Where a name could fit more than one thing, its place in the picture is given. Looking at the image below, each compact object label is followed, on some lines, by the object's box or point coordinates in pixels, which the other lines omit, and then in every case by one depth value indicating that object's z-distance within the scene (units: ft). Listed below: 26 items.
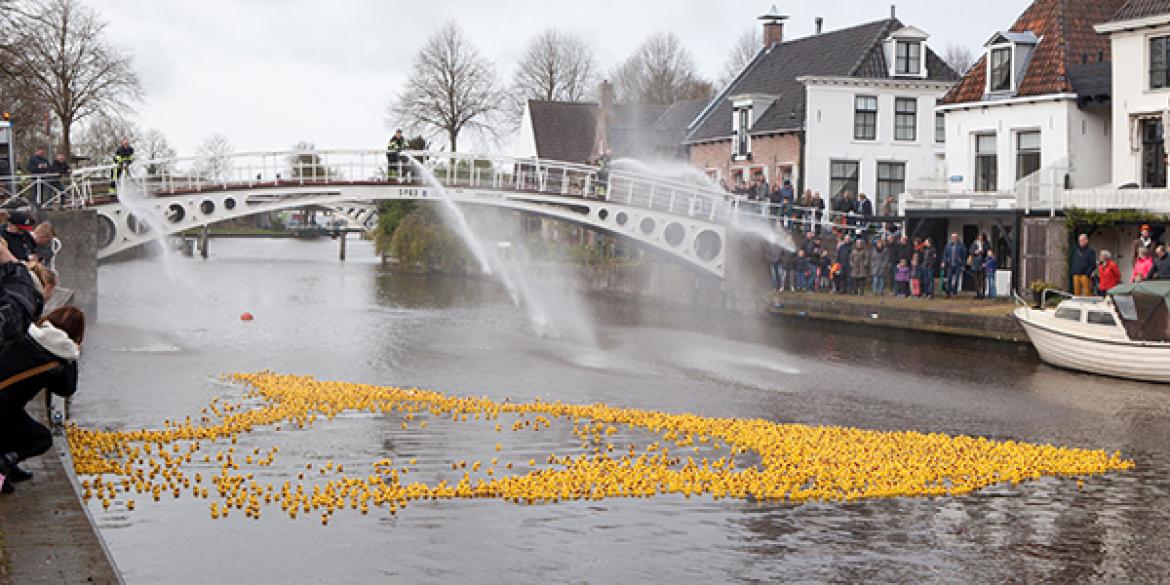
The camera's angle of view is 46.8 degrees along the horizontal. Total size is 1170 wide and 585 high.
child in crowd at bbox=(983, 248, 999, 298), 116.78
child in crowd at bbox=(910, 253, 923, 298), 120.57
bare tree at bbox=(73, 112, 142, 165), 252.85
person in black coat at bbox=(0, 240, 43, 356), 33.42
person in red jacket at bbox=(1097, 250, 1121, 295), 99.96
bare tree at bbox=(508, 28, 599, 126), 299.38
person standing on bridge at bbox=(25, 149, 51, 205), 115.75
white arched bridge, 124.77
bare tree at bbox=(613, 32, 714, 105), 305.32
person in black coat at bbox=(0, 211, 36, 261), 67.41
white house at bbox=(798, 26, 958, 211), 171.42
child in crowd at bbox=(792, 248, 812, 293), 133.69
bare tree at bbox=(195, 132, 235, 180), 127.85
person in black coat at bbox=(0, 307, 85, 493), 37.83
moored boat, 84.48
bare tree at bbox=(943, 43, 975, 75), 358.02
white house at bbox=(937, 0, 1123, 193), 126.82
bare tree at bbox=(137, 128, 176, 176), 343.26
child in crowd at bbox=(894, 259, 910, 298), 121.60
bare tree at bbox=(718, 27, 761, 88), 329.52
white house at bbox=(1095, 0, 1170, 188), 115.75
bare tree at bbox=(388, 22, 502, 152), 274.77
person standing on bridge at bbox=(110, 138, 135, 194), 123.65
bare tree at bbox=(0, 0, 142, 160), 204.64
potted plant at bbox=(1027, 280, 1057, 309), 109.50
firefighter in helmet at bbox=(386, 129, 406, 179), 128.26
